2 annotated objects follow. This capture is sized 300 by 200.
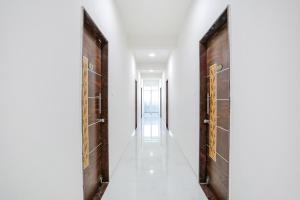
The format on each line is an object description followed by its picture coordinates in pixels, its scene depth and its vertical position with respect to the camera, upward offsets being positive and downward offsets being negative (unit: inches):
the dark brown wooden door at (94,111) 95.1 -6.7
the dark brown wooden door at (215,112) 93.2 -7.4
